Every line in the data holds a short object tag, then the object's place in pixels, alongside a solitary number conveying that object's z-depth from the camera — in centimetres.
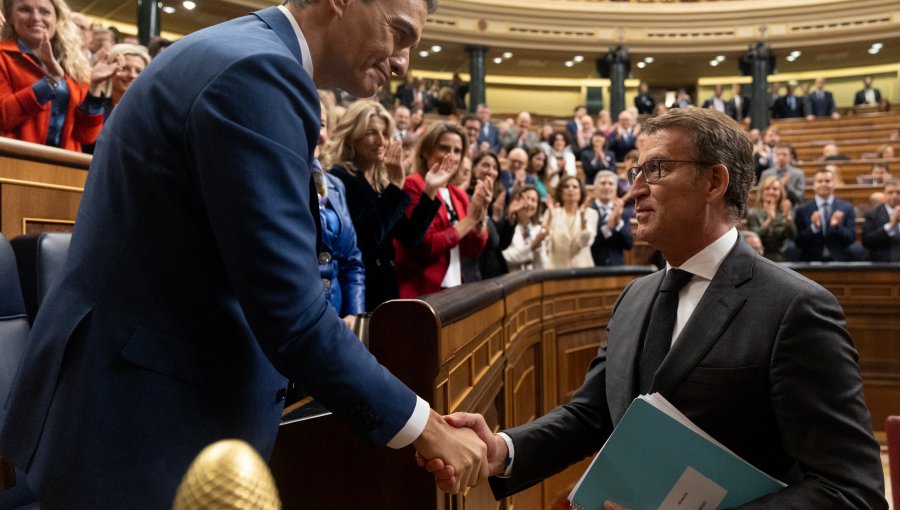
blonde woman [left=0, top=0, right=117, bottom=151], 231
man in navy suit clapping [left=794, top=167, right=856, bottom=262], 608
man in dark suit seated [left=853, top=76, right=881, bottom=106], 1497
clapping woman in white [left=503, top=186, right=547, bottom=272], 404
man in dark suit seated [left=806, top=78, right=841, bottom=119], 1340
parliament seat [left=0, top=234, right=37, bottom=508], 139
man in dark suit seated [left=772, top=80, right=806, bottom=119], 1379
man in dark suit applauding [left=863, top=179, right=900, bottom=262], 585
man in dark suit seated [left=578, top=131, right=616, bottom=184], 780
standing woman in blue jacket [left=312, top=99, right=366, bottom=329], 209
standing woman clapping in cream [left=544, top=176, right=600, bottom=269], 449
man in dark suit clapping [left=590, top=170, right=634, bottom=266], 483
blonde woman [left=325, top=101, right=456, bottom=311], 244
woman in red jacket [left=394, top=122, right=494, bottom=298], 282
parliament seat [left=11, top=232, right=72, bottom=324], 150
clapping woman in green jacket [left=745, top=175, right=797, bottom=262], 566
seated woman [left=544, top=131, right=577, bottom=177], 692
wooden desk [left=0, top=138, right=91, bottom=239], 193
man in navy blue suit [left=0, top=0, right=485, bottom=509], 87
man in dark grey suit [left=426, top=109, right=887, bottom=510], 117
